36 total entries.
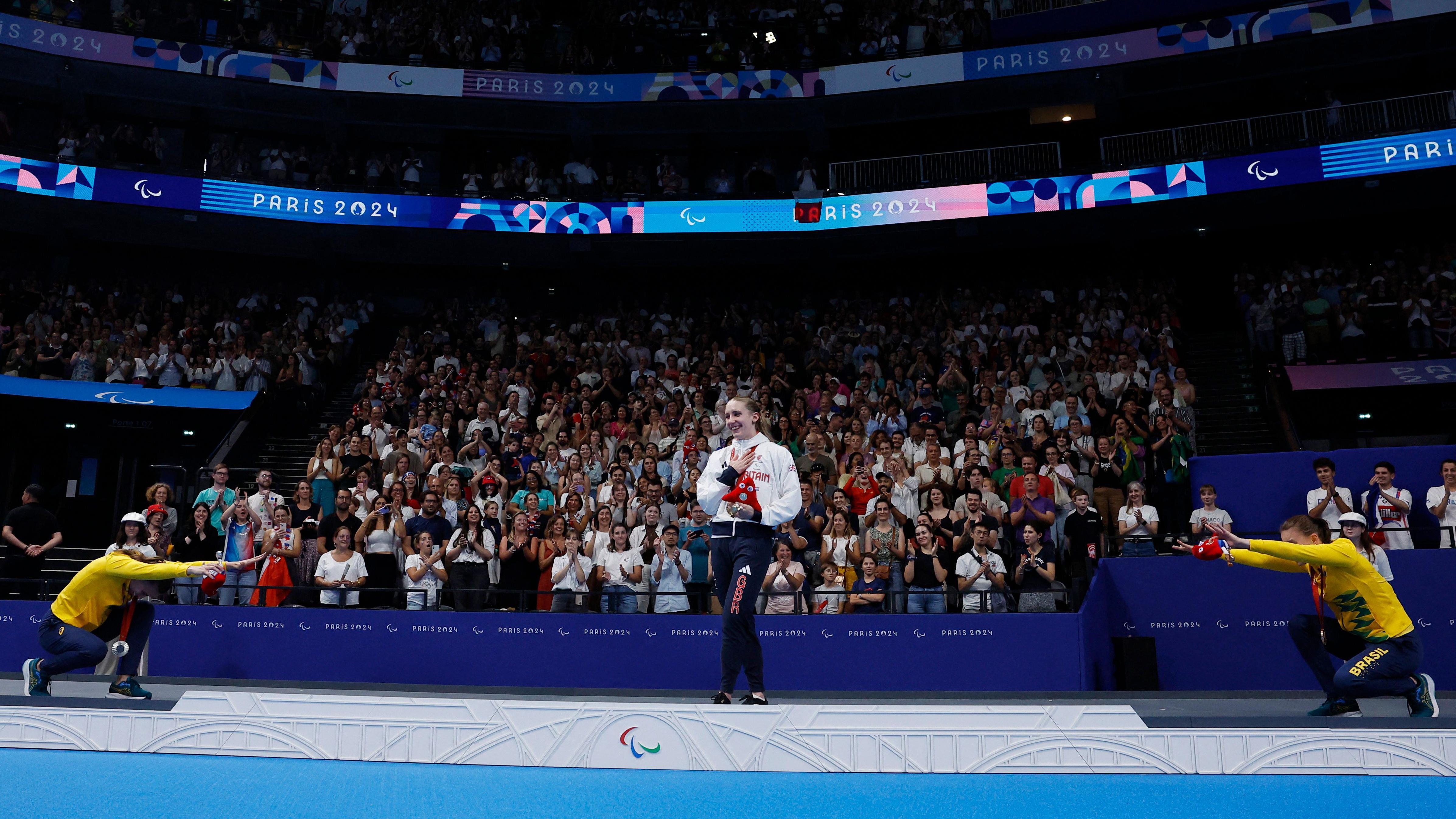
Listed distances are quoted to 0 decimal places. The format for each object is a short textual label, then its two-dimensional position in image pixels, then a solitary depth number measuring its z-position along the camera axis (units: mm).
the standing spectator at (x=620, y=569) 10562
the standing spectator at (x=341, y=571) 10523
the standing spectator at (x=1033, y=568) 9555
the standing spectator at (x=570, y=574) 10432
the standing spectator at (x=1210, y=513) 9836
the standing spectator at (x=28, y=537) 11383
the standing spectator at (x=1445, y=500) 9422
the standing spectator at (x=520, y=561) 10852
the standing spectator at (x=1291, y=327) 15164
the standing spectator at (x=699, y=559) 10289
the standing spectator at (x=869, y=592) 9734
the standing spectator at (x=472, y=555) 10867
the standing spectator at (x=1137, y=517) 10297
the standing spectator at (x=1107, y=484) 11297
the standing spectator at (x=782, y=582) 10023
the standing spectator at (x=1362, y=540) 7309
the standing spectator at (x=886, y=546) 10148
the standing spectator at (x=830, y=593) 9844
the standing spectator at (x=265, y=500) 11672
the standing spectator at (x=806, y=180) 19672
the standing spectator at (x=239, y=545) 10828
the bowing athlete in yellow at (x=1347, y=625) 5887
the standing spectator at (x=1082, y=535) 9953
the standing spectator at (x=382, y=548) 10695
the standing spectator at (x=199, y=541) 11578
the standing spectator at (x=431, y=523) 11117
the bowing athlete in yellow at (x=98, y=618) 7016
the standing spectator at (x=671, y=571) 10352
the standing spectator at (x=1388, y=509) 9258
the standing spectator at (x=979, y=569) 9750
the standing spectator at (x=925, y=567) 9953
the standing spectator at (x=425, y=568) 10703
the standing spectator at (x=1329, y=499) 9602
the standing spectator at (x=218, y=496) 11938
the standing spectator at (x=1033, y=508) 10492
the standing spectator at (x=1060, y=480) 10922
